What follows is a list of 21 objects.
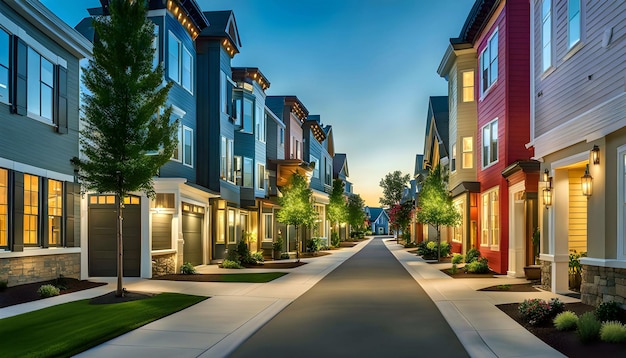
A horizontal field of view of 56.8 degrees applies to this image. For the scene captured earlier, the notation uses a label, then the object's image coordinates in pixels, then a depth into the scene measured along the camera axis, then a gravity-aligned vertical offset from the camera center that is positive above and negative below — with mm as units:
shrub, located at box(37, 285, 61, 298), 14812 -2486
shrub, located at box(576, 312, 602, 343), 8953 -2075
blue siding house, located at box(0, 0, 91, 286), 15078 +1493
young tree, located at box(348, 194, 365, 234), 81469 -2127
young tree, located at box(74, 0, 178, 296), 14695 +2303
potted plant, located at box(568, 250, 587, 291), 15594 -2065
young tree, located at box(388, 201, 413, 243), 60906 -1872
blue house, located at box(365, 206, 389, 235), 144375 -7205
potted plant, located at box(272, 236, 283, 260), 35031 -3139
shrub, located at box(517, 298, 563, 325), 10844 -2191
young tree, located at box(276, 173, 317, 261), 33000 -550
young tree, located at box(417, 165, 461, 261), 29984 -643
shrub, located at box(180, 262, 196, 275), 22578 -2889
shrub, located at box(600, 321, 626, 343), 8531 -2043
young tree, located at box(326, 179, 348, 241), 57062 -1153
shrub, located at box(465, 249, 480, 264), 26266 -2711
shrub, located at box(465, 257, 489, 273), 22719 -2796
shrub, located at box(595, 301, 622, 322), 10258 -2068
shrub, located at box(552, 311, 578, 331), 10000 -2180
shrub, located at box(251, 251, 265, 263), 30469 -3272
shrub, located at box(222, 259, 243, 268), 26766 -3180
